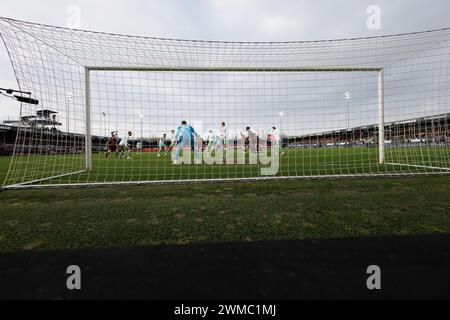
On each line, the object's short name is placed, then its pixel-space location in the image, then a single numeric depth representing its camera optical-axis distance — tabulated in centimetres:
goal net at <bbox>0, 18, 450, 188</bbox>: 535
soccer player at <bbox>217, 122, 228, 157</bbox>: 1118
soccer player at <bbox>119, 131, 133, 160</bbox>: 1201
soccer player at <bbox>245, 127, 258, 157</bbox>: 1199
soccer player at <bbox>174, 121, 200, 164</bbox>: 880
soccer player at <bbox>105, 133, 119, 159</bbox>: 1197
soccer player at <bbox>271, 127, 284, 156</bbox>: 1030
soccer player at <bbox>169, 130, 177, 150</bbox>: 888
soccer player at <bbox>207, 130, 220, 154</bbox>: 1195
